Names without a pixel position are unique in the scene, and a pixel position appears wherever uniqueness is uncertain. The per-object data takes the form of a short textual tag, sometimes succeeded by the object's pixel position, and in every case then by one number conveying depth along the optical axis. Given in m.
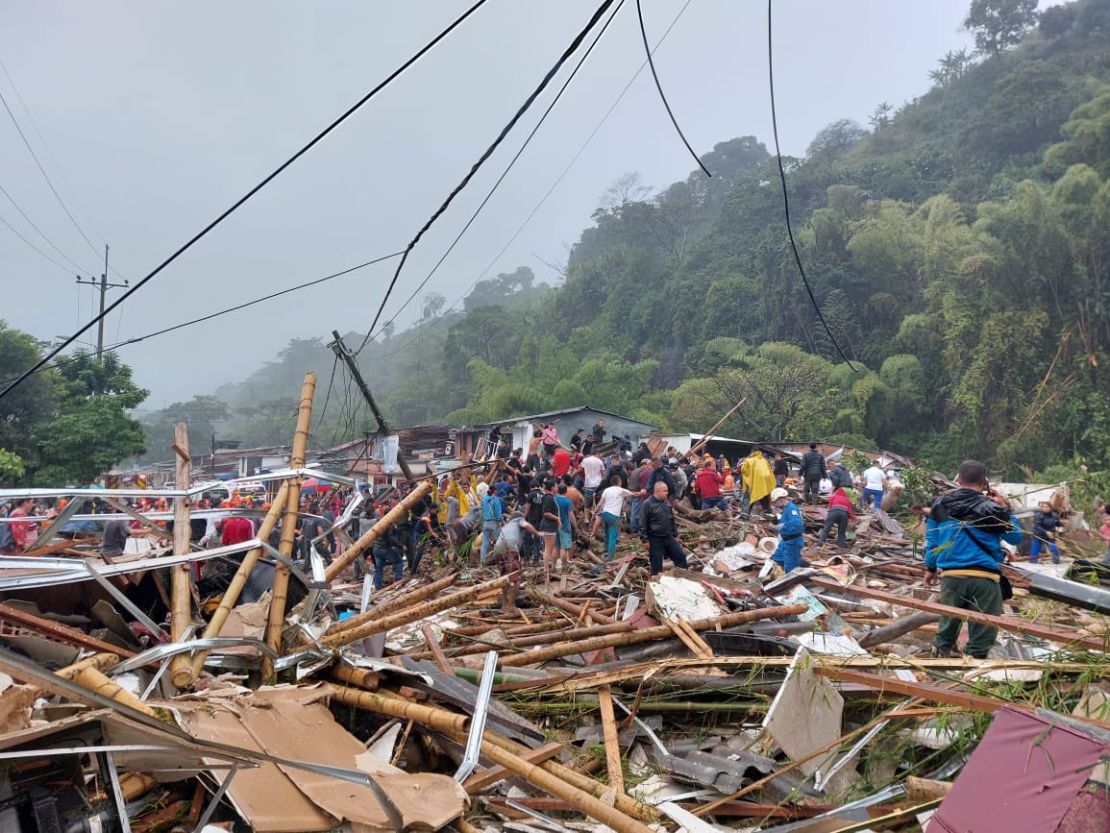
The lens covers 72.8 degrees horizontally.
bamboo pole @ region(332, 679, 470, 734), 3.93
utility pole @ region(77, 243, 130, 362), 31.19
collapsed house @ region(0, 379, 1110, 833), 2.70
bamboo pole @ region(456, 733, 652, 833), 3.19
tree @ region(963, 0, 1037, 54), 63.44
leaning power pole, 9.90
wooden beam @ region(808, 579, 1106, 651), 4.23
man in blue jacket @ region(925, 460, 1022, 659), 5.03
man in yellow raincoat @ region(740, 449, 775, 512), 15.04
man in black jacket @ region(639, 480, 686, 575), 9.37
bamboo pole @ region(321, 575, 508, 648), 4.66
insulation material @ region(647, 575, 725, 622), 6.41
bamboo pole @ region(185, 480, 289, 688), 4.53
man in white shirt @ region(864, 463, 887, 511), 16.45
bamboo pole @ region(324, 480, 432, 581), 5.21
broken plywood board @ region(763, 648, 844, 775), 4.11
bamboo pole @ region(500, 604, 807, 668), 5.48
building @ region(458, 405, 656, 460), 27.95
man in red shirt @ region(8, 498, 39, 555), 10.31
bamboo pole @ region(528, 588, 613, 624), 7.39
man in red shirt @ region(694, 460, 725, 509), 14.56
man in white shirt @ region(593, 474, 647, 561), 11.68
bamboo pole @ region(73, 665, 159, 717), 3.09
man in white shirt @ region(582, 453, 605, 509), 14.27
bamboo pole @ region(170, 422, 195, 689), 4.64
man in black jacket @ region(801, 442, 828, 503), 16.34
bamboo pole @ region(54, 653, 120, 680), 3.36
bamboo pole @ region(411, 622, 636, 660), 5.88
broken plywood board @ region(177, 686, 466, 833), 3.18
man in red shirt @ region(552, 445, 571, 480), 14.17
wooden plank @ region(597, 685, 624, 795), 4.03
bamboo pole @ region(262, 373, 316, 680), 4.62
